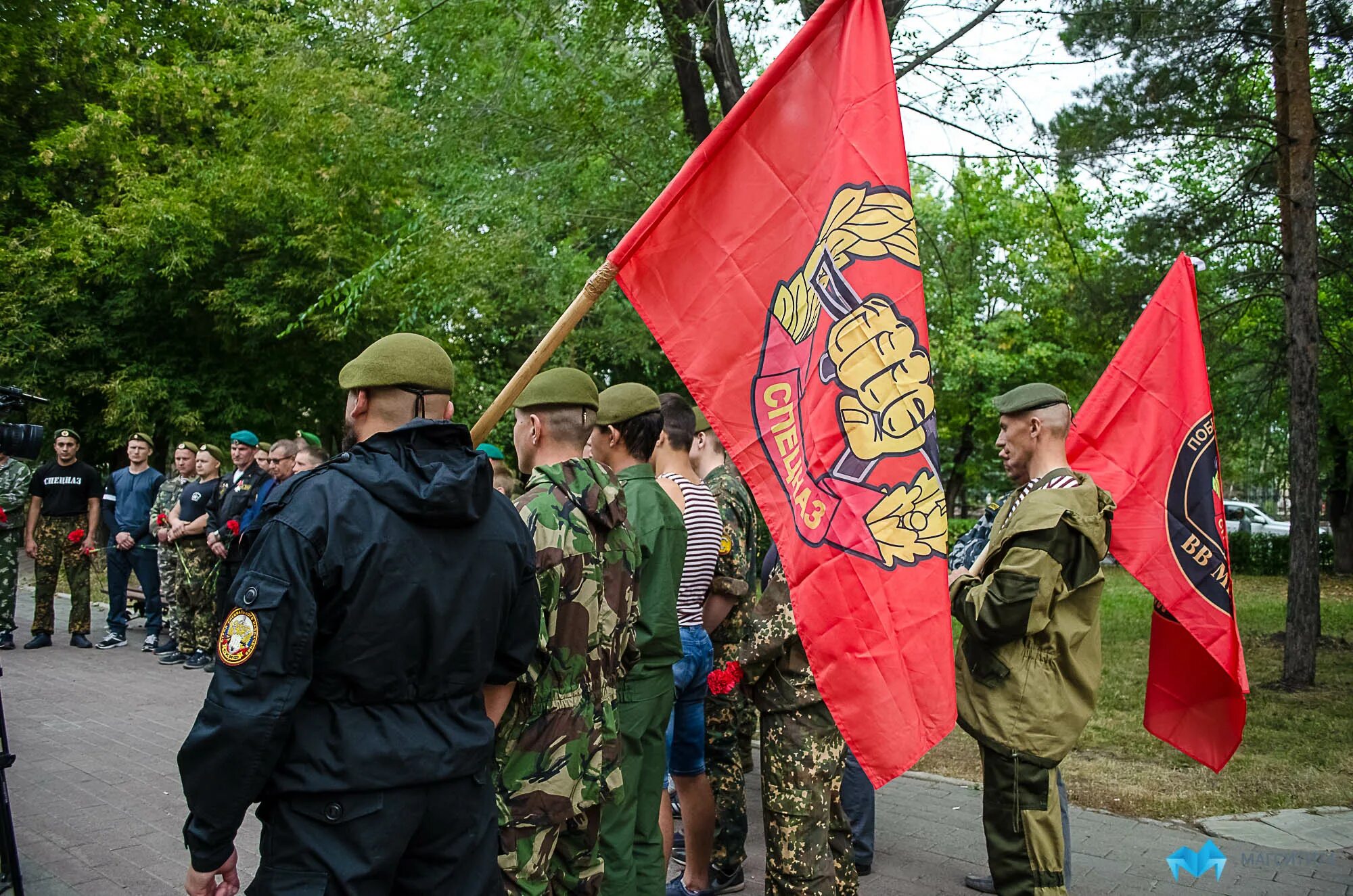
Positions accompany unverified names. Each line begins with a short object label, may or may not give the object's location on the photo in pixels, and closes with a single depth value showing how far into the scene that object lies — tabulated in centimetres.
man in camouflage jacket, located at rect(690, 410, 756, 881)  471
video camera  536
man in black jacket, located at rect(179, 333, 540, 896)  238
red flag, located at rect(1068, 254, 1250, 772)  480
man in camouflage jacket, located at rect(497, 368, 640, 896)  321
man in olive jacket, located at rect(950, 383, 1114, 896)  389
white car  3941
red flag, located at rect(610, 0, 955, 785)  304
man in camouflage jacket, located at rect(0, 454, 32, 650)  1061
